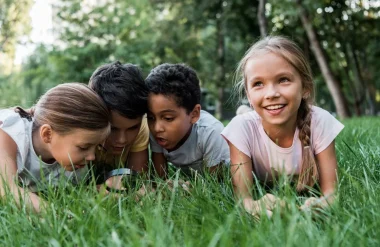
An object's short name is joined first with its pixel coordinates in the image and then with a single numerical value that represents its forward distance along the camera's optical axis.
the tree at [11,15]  16.66
